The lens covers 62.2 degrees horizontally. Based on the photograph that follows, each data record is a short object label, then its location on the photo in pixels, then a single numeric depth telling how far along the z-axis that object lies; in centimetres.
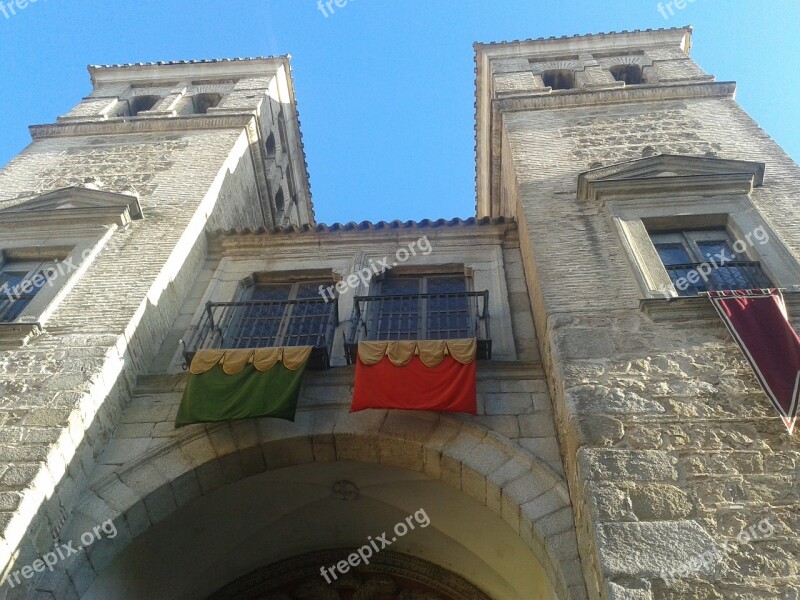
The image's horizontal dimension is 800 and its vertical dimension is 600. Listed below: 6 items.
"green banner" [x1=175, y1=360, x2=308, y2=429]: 668
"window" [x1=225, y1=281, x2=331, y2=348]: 849
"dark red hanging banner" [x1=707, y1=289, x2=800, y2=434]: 559
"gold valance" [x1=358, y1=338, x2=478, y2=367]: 704
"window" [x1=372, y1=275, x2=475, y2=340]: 838
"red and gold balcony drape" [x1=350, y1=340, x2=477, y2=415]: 657
